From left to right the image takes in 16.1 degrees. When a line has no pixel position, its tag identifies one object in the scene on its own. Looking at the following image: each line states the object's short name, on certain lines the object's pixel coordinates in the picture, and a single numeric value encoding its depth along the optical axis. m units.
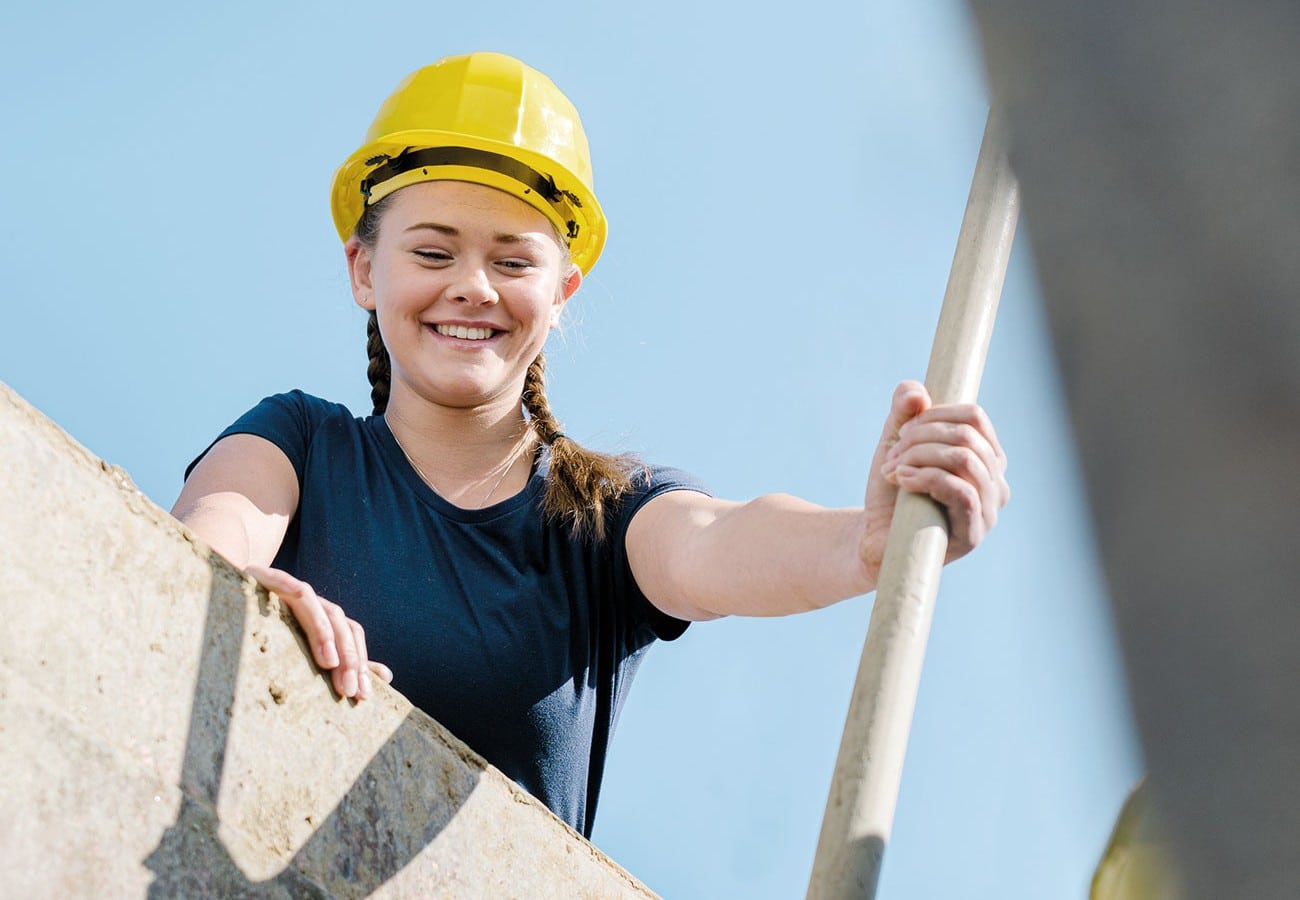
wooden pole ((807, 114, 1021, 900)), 2.57
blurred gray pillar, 1.12
